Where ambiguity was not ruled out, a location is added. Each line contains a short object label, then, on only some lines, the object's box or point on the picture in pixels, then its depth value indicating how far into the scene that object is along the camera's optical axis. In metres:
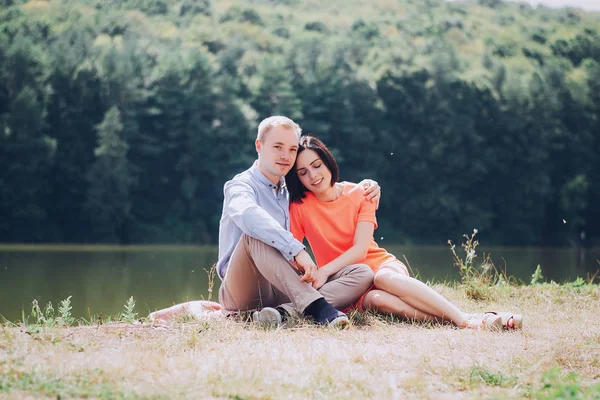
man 4.09
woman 4.49
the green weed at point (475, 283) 5.86
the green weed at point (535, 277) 6.67
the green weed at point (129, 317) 4.54
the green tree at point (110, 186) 29.31
